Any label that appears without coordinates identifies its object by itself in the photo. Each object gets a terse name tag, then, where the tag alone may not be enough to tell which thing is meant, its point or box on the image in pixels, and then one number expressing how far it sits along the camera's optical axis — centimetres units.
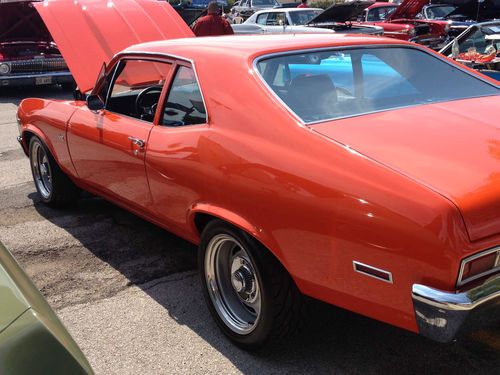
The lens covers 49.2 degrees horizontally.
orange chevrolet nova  202
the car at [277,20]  1499
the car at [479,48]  675
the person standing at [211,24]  941
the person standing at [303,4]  1697
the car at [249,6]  2447
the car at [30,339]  128
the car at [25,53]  1078
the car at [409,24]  1333
